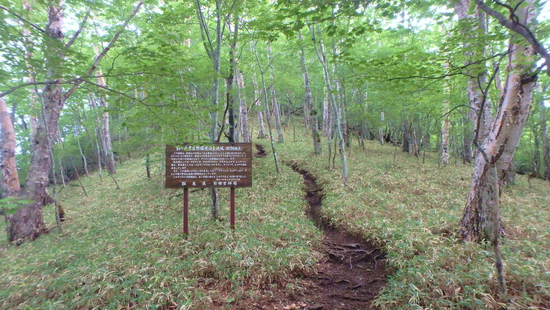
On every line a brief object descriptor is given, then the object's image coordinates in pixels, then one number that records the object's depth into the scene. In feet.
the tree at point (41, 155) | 23.10
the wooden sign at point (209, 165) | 19.22
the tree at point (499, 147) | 12.39
